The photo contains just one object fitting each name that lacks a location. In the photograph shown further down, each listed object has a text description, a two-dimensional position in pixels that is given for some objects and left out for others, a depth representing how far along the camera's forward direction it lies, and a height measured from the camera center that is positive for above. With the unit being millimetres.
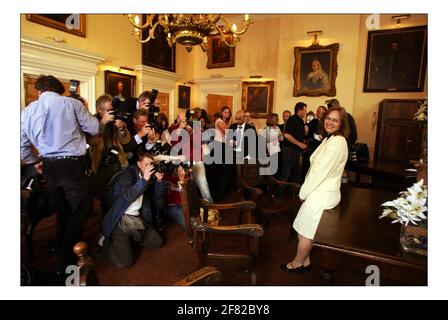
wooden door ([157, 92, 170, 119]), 7007 +777
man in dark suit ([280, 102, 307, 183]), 4285 -139
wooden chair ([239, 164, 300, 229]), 2896 -730
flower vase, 1215 -470
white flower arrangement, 1191 -301
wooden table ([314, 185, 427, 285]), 1219 -542
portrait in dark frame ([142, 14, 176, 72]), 6359 +1983
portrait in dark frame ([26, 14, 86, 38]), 2964 +1583
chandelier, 3121 +1279
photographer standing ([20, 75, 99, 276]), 1935 -194
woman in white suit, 1912 -286
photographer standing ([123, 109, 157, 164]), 2900 -107
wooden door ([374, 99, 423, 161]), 4703 +169
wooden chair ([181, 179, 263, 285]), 1825 -850
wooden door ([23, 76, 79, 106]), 2373 +319
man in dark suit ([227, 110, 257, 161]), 4453 -65
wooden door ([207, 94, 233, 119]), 7777 +934
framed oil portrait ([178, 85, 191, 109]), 7609 +1018
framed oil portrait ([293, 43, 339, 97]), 6035 +1585
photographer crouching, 2354 -821
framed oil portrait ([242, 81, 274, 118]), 7270 +1031
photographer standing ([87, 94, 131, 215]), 2670 -219
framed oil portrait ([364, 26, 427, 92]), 4897 +1581
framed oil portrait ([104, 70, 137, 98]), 5540 +1001
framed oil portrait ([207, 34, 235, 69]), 7594 +2307
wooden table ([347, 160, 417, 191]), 3431 -461
